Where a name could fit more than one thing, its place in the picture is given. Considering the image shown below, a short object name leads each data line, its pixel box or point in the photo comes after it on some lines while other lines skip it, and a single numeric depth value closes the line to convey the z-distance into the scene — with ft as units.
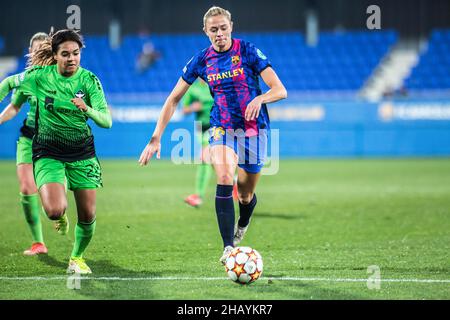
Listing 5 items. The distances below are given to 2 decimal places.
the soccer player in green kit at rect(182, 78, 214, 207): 86.17
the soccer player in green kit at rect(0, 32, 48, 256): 55.31
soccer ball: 41.19
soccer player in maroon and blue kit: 48.83
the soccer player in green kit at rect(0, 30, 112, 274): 45.11
